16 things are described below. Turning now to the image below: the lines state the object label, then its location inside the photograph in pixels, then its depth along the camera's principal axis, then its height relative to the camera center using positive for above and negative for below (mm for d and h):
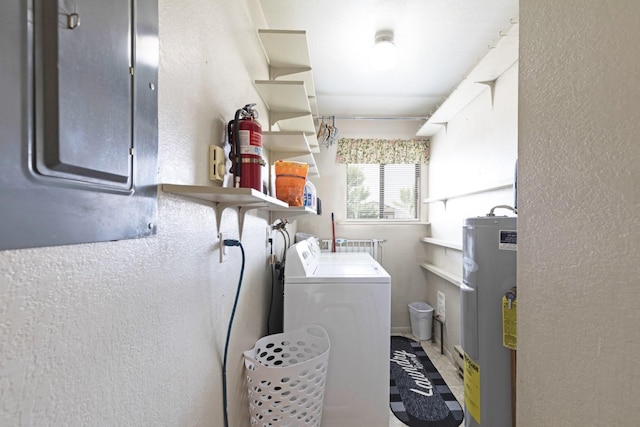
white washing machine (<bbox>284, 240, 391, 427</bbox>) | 1624 -685
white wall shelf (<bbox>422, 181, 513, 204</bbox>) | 1833 +189
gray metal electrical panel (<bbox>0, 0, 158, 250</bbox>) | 349 +146
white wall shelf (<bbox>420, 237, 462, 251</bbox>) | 2524 -281
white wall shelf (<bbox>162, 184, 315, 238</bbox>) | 711 +58
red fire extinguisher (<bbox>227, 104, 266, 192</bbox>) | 1029 +232
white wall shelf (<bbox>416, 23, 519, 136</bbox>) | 1612 +998
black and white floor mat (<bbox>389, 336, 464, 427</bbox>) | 1910 -1383
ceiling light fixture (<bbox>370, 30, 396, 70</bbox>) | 1957 +1188
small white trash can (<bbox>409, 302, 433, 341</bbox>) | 3092 -1192
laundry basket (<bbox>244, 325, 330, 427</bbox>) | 1200 -788
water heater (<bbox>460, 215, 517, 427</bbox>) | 1064 -419
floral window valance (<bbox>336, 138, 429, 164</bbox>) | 3449 +792
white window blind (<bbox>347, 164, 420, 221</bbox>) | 3551 +306
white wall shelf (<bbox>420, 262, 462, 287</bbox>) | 2489 -578
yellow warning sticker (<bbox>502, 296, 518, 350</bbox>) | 1002 -387
